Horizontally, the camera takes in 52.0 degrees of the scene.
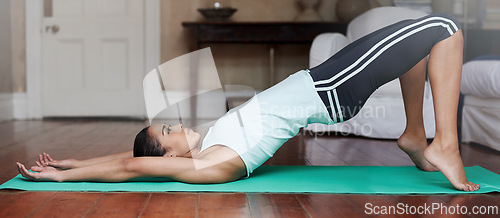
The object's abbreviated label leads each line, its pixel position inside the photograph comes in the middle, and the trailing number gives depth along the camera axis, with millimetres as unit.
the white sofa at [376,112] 3252
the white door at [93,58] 4629
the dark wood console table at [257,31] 4266
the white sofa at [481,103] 2674
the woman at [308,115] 1684
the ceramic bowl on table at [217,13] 4477
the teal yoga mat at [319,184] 1678
